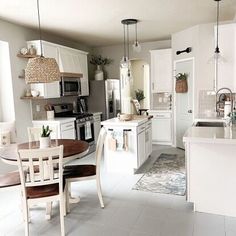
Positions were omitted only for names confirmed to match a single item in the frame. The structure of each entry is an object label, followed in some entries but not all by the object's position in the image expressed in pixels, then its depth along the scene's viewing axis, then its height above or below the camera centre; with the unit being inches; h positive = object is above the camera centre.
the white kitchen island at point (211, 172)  107.8 -36.0
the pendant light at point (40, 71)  111.9 +13.0
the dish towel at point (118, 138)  165.5 -28.4
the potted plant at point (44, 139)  114.0 -18.9
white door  212.4 -8.8
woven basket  214.7 +7.5
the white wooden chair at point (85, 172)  112.8 -35.9
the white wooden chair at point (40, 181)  90.1 -31.8
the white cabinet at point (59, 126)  188.9 -21.3
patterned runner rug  141.3 -53.9
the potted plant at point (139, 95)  293.6 +0.3
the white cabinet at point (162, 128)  248.5 -33.9
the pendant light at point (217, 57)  148.3 +23.3
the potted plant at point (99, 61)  282.4 +41.9
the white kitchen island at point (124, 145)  164.7 -33.5
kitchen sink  162.6 -20.6
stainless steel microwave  213.2 +10.9
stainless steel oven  212.2 -28.5
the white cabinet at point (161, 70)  244.4 +25.6
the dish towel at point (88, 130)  222.5 -30.6
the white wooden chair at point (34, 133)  144.4 -20.4
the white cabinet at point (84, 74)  245.9 +24.3
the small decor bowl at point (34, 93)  184.4 +4.7
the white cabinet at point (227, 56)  160.9 +24.9
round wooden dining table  103.6 -23.9
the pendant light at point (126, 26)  178.9 +55.2
